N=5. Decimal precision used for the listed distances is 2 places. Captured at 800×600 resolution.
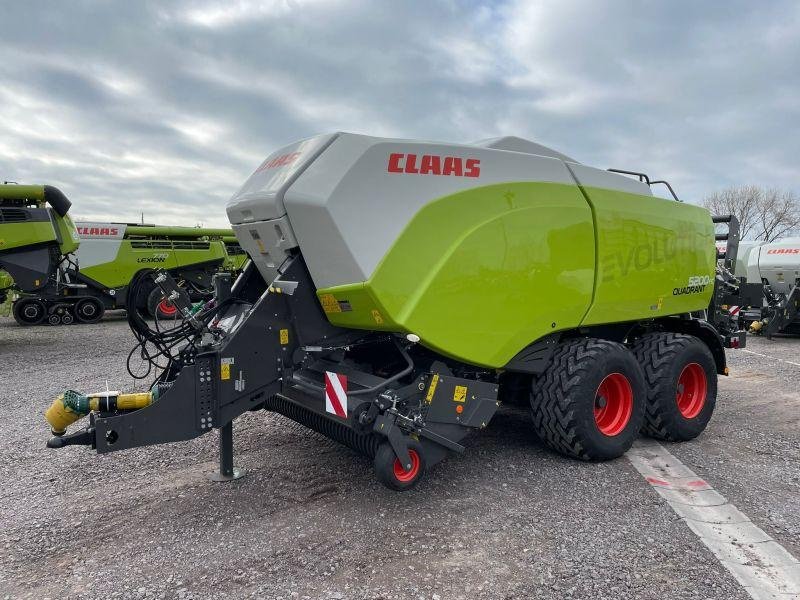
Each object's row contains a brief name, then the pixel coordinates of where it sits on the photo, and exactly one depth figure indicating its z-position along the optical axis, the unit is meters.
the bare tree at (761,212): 36.47
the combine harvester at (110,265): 14.43
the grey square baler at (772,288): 12.81
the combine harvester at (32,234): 10.41
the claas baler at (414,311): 3.36
